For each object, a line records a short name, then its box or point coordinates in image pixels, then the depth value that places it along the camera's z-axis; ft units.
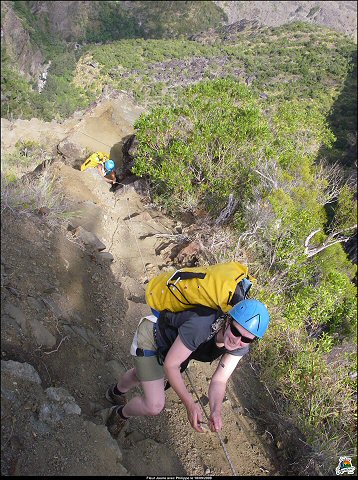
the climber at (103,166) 29.30
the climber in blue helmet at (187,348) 7.22
